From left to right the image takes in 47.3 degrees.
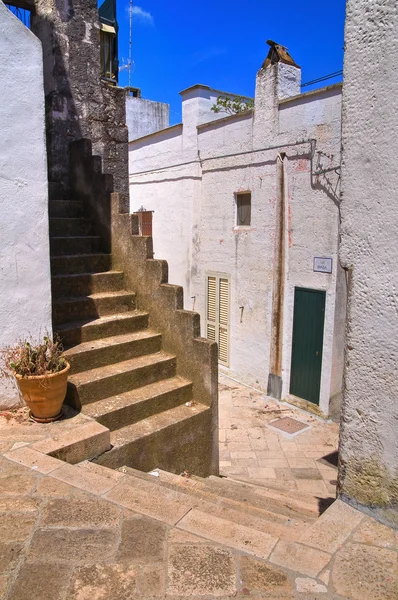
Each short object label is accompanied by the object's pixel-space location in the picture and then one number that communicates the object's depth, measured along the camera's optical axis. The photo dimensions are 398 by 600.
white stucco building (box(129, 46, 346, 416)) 8.22
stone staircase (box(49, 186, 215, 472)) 4.44
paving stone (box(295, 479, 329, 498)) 5.97
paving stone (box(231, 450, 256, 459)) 7.11
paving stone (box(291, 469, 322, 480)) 6.51
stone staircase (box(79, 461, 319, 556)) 2.40
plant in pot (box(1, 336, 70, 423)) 3.76
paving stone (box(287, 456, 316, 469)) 6.85
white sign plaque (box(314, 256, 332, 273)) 8.12
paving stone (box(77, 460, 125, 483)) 3.14
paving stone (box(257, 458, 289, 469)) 6.86
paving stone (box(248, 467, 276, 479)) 6.48
